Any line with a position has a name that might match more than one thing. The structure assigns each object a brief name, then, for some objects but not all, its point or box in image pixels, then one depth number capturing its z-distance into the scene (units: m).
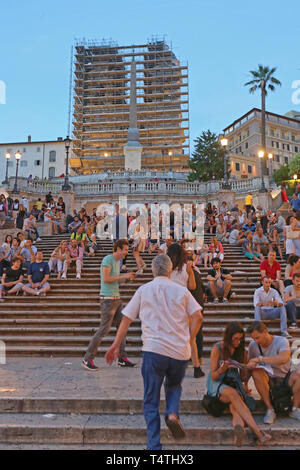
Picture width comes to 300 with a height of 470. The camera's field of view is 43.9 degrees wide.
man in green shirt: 5.80
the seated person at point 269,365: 4.23
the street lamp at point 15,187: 22.48
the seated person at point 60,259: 10.63
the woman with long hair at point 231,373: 3.81
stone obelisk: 44.66
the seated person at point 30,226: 15.26
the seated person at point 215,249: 11.39
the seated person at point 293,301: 7.38
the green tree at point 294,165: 49.34
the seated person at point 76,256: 10.65
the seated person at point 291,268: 8.22
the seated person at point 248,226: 15.17
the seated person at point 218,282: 8.84
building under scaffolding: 66.19
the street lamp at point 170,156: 61.12
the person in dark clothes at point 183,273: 4.59
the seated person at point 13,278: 9.32
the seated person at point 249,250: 12.23
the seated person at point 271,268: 8.75
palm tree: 43.97
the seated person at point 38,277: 9.27
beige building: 67.89
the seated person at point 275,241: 12.49
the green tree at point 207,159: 44.38
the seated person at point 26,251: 11.04
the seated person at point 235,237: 14.45
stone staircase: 7.33
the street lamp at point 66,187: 25.05
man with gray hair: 3.23
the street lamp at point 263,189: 24.45
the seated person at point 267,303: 7.27
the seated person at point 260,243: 12.52
